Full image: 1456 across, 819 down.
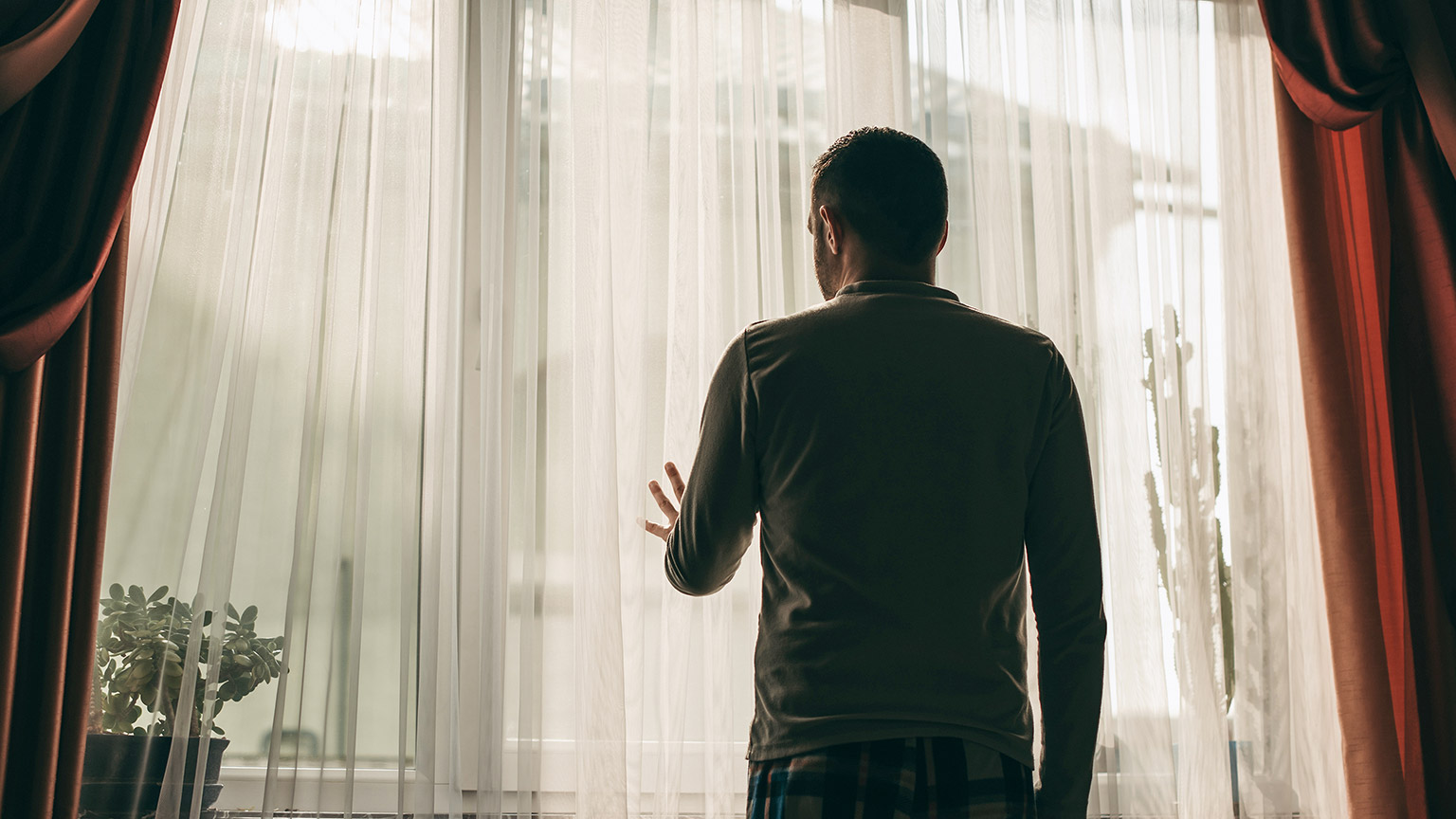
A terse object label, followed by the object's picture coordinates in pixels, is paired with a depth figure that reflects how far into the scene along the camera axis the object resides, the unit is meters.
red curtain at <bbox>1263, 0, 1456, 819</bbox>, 1.87
